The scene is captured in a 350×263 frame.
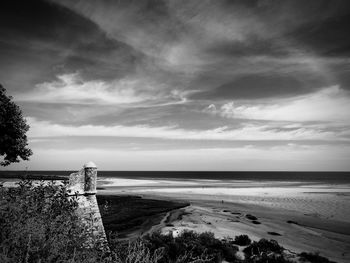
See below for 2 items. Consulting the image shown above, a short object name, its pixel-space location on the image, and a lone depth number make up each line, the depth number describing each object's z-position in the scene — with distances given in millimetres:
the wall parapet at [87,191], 11094
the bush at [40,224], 5391
